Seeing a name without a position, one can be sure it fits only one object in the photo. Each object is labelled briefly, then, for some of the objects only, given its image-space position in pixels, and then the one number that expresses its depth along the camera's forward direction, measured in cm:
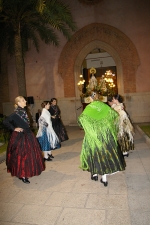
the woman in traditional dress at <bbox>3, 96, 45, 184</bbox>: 404
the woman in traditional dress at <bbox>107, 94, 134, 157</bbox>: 540
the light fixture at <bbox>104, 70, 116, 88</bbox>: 1251
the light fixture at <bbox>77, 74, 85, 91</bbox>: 1277
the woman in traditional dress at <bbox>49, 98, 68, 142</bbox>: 694
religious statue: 1180
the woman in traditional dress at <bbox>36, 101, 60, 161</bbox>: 557
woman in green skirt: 360
